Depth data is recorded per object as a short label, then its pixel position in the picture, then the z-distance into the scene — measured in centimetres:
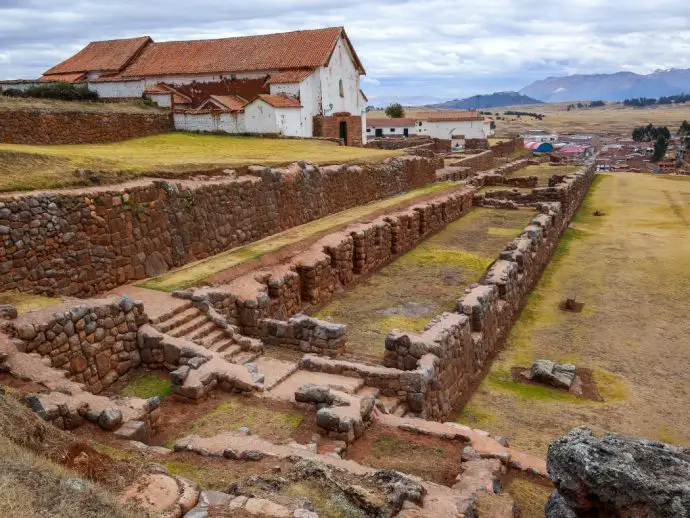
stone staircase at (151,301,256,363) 1161
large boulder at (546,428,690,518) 517
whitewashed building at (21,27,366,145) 3425
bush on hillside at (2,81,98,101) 3438
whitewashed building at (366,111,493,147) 7569
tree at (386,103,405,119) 9544
